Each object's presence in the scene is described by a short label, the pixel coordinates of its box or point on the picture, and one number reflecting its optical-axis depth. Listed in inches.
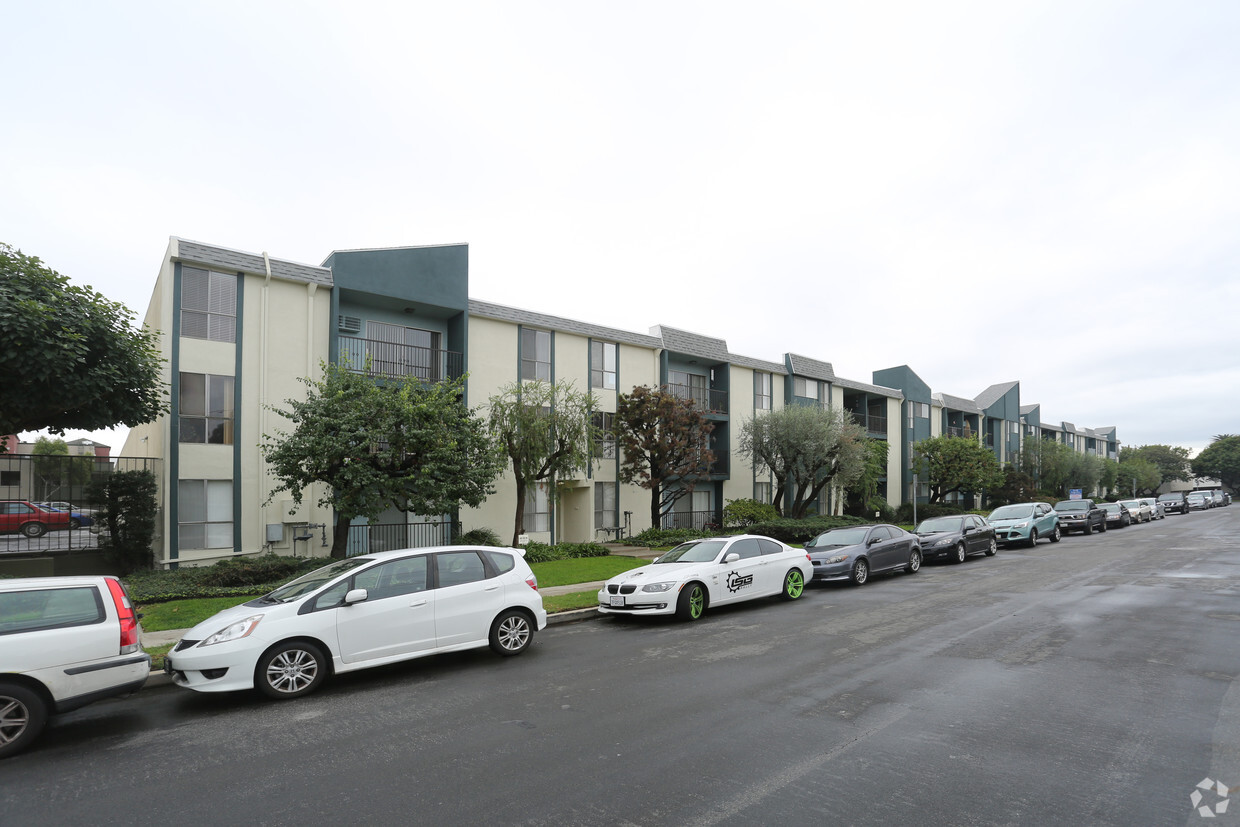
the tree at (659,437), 944.3
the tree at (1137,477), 2741.1
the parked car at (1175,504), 2146.9
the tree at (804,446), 1111.6
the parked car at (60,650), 222.8
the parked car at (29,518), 594.9
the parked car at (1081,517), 1209.4
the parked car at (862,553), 595.8
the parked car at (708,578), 440.1
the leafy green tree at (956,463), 1525.6
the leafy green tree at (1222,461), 3937.0
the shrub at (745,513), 1083.3
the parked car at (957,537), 766.5
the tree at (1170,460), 4018.2
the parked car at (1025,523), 971.3
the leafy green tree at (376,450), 594.2
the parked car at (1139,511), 1566.2
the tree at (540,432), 783.1
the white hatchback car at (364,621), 276.8
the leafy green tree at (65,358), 463.2
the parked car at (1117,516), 1392.7
